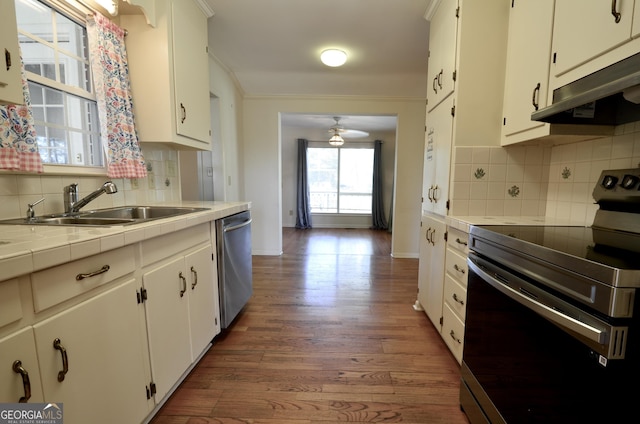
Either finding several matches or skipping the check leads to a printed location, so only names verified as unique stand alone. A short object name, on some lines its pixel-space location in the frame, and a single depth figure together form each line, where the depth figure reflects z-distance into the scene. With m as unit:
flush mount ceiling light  2.77
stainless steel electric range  0.62
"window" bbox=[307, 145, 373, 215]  6.71
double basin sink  1.18
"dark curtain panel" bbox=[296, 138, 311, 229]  6.51
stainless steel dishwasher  1.83
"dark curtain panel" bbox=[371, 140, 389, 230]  6.48
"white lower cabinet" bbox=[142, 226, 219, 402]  1.19
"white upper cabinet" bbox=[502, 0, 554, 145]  1.33
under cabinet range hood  0.85
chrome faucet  1.38
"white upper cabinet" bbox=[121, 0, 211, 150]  1.73
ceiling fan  5.38
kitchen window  1.37
